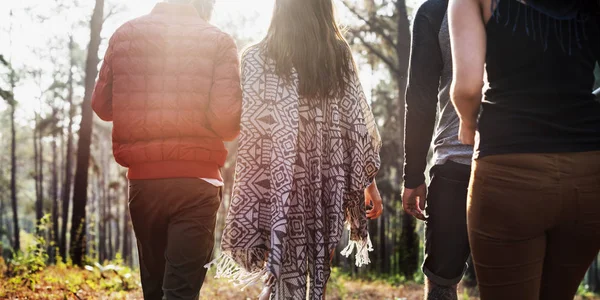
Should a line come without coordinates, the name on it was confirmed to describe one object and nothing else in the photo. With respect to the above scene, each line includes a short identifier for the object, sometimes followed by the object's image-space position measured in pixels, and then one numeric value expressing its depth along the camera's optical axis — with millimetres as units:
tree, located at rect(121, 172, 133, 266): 39512
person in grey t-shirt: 3027
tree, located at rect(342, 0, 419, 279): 13383
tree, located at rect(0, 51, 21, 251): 24862
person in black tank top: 1799
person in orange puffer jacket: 3463
